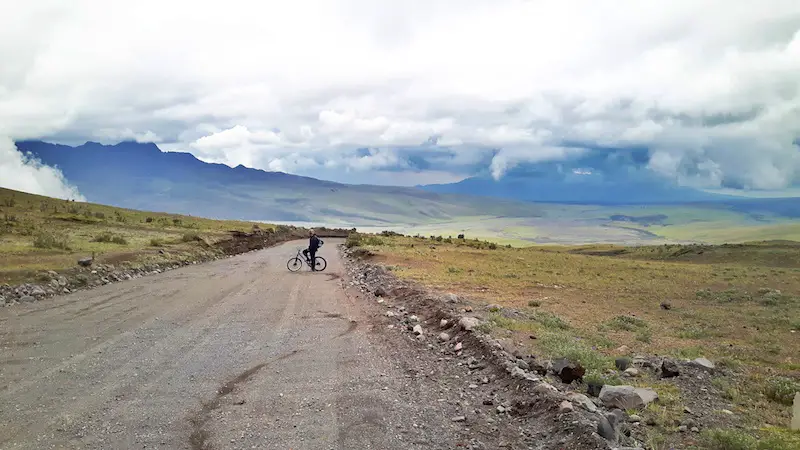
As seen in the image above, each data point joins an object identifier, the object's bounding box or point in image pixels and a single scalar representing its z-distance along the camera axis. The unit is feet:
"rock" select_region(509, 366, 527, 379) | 36.00
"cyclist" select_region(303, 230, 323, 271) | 113.50
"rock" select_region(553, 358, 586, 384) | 35.73
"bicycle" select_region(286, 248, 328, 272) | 116.22
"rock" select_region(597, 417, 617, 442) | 25.88
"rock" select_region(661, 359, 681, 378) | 38.09
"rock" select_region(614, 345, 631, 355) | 46.69
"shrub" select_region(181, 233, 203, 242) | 157.95
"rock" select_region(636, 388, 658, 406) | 32.12
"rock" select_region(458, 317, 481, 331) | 50.70
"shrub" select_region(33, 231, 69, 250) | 112.06
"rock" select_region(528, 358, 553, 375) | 37.52
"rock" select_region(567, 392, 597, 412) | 29.43
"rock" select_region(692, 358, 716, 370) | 40.29
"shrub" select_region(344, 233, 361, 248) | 190.50
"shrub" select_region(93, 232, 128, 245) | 135.54
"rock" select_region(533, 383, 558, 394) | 32.44
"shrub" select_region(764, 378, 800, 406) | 35.09
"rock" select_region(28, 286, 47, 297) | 72.59
